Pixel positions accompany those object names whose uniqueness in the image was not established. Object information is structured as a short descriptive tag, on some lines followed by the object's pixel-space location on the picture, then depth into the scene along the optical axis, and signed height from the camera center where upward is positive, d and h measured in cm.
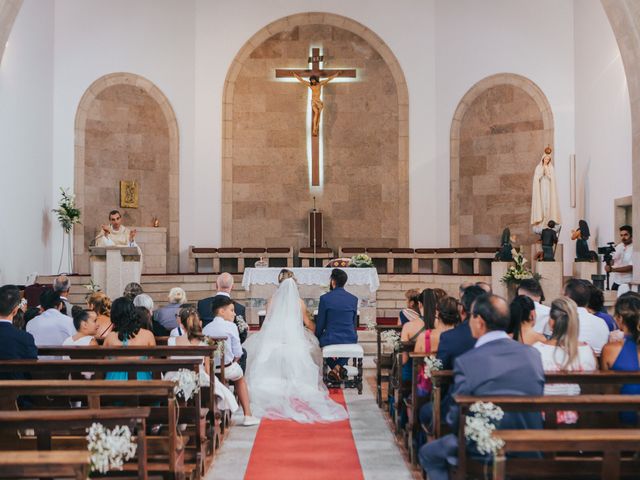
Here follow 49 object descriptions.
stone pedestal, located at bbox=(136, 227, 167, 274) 1388 +0
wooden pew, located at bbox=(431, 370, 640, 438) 362 -67
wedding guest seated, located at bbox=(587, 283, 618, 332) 516 -44
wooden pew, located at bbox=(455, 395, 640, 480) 289 -77
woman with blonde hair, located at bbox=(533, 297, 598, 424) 380 -56
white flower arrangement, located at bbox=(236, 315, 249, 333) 670 -72
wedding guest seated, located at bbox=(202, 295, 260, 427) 567 -72
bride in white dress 618 -112
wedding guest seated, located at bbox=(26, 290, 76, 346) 577 -62
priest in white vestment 1168 +20
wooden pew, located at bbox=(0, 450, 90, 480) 259 -78
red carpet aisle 452 -143
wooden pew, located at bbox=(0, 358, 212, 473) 420 -71
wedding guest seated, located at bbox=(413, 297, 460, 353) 473 -52
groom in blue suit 717 -69
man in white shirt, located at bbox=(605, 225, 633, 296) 961 -22
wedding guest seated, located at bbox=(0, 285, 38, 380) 441 -55
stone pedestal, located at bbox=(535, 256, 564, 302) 1110 -48
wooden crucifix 1496 +340
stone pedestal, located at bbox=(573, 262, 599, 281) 1059 -35
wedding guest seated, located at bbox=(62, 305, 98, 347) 534 -61
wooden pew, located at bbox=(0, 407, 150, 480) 301 -72
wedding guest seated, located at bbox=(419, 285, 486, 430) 414 -57
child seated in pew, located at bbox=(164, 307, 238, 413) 516 -67
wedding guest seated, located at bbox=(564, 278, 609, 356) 487 -52
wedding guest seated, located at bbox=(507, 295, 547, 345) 413 -43
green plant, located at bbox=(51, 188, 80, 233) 1305 +63
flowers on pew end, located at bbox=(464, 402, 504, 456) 291 -75
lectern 1091 -33
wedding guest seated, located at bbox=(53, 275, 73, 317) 620 -34
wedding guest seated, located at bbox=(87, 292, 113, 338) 563 -48
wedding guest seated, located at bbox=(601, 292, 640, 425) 387 -55
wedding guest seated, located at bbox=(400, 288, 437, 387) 517 -60
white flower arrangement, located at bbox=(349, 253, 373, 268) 1083 -24
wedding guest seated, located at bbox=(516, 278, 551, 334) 514 -37
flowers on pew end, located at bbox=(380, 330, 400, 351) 593 -77
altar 1034 -57
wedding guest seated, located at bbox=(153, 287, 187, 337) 647 -61
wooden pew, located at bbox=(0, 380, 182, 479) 364 -74
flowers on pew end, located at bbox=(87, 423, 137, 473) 290 -81
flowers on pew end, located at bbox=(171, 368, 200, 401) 412 -77
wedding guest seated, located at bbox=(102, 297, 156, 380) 487 -57
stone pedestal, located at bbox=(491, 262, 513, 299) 1164 -45
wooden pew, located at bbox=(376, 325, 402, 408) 680 -109
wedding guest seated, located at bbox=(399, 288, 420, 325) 614 -53
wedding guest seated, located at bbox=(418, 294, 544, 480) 327 -56
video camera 1031 -10
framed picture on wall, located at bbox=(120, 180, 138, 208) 1435 +106
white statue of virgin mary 1288 +90
